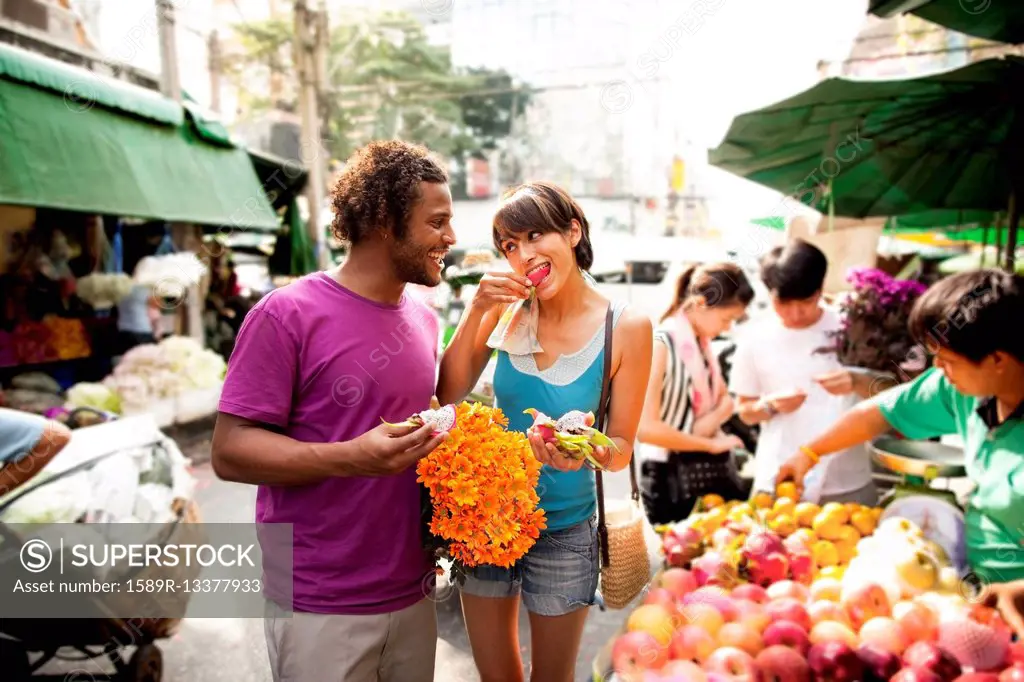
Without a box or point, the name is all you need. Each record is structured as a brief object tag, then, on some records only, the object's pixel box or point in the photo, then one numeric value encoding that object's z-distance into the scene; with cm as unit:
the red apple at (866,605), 213
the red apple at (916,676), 174
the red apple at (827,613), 213
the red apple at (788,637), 202
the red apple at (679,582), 239
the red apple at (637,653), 198
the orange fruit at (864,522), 280
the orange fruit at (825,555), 260
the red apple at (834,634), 199
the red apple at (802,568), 250
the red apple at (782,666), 188
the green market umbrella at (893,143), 357
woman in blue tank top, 205
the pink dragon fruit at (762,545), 246
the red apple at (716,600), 218
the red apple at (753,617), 211
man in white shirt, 328
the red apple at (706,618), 212
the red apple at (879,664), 187
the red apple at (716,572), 244
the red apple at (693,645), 204
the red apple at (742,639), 203
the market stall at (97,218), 547
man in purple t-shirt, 171
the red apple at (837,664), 186
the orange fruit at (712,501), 323
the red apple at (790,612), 212
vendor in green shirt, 204
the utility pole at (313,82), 1181
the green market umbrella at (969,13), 246
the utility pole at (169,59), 850
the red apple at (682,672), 189
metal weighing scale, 254
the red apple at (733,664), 191
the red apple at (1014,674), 167
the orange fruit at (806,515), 288
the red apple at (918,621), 197
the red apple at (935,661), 177
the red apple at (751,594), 227
